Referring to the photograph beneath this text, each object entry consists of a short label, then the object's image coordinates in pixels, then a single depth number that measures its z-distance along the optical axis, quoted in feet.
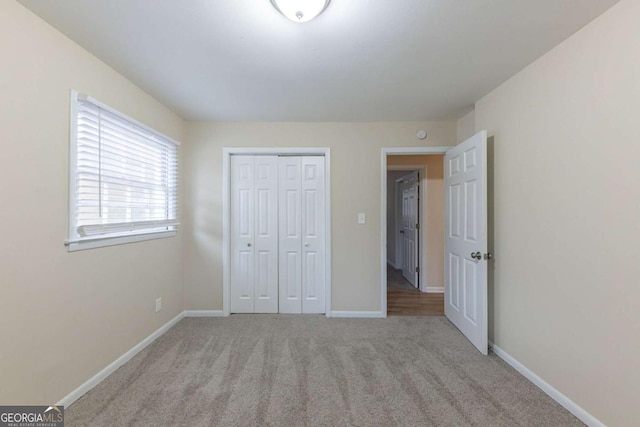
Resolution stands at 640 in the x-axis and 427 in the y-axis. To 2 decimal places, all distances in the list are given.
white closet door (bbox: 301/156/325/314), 10.87
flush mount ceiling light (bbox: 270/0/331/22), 4.42
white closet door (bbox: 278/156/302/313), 10.87
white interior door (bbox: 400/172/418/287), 15.30
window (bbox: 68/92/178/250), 5.97
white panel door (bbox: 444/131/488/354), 7.63
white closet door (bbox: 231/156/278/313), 10.84
